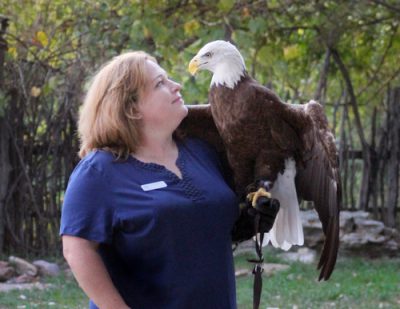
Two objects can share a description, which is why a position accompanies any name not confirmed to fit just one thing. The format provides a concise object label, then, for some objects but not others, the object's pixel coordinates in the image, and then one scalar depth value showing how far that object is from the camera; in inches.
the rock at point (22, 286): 514.5
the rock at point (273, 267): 557.8
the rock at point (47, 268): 574.3
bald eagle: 269.6
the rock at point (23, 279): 546.6
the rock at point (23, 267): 565.1
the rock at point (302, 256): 609.4
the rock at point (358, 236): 611.2
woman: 180.6
